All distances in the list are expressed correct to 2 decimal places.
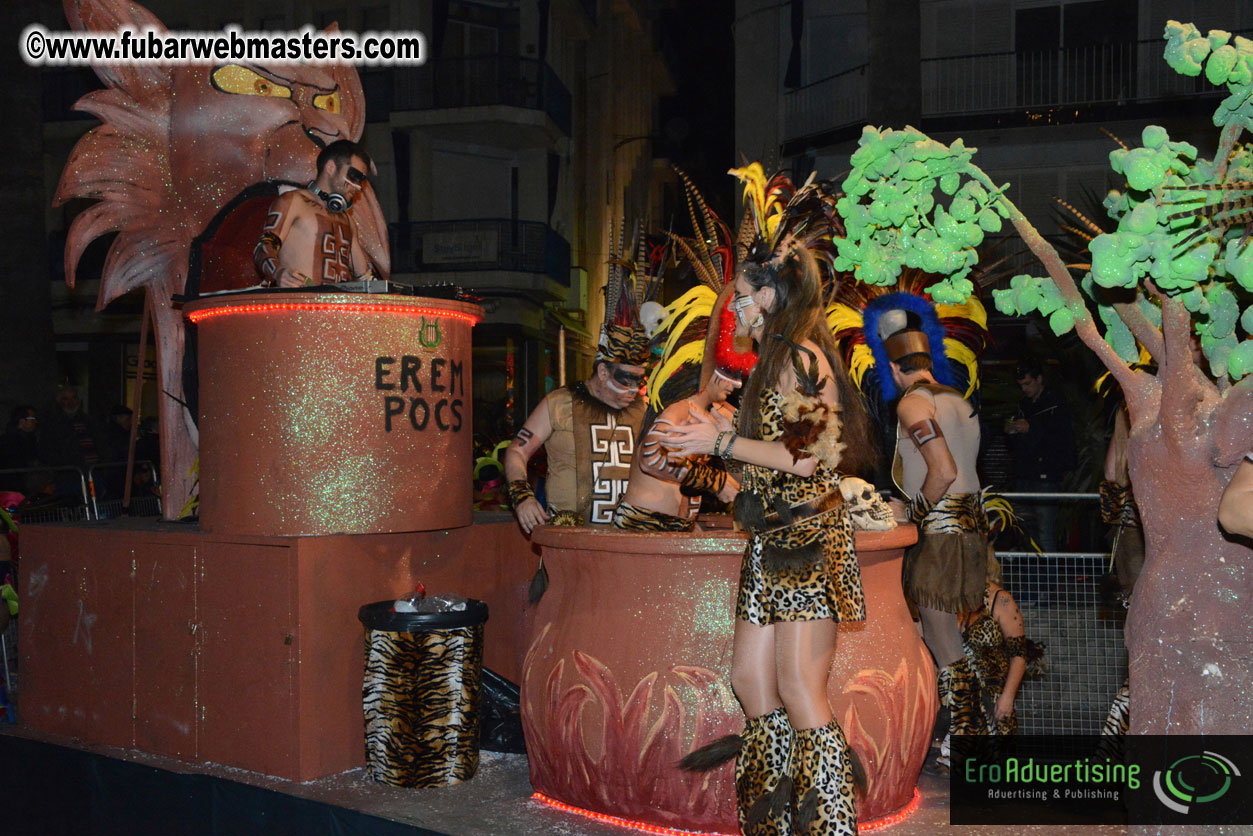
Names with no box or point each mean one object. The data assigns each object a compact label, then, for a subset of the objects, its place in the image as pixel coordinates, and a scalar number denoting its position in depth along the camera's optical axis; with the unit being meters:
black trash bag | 5.02
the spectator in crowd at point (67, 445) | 8.80
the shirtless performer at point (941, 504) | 4.71
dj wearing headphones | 5.50
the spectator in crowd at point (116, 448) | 10.29
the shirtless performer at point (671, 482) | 3.96
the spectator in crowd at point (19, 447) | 8.61
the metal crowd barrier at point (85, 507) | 7.74
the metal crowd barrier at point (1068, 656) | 5.69
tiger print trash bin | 4.55
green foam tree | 2.29
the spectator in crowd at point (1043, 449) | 8.25
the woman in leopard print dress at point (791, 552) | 3.35
